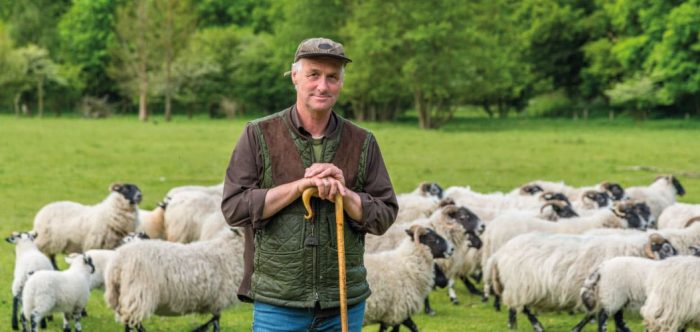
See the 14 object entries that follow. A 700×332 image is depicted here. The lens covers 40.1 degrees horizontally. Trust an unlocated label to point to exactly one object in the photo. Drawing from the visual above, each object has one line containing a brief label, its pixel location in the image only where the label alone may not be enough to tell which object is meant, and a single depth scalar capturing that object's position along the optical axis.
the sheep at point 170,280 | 9.71
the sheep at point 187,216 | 14.26
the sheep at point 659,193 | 16.88
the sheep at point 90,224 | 13.33
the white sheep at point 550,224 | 12.61
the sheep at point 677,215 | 14.12
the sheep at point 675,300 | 9.10
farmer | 4.71
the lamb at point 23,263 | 10.35
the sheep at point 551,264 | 10.52
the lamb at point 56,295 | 9.48
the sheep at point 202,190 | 15.49
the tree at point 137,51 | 75.44
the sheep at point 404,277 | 9.75
